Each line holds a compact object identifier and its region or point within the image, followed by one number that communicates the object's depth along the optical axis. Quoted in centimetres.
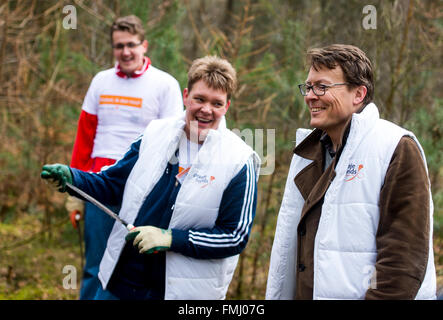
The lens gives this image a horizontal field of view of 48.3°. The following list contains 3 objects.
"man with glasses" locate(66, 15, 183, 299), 414
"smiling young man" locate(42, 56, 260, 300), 271
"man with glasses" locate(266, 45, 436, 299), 192
